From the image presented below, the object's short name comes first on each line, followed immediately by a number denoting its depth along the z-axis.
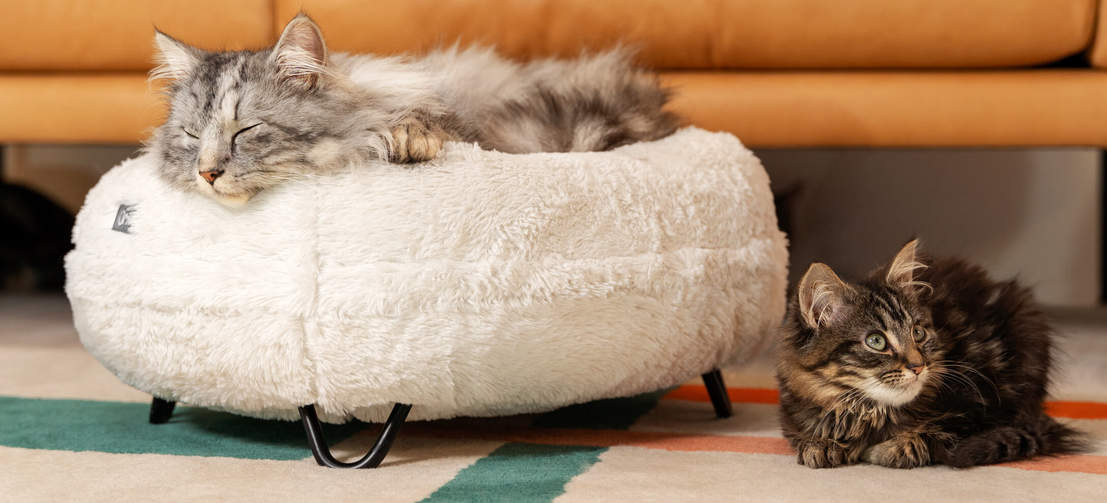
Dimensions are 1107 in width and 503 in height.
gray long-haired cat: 1.24
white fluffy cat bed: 1.19
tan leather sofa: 1.99
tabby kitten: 1.25
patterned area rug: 1.14
